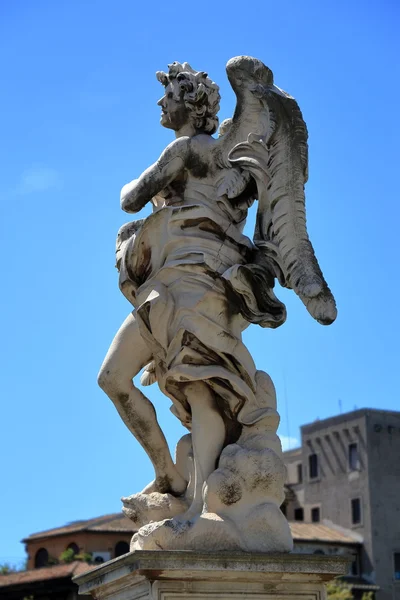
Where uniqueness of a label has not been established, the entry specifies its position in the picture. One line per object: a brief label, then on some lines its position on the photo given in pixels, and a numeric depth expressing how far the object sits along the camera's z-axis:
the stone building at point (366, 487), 66.44
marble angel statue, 7.04
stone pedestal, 6.59
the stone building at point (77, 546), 53.00
